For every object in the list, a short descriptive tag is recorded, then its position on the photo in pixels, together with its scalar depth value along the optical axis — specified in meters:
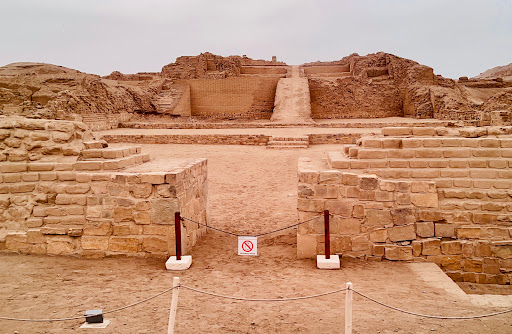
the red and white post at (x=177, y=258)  4.95
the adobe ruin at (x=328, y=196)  5.12
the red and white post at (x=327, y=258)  4.96
